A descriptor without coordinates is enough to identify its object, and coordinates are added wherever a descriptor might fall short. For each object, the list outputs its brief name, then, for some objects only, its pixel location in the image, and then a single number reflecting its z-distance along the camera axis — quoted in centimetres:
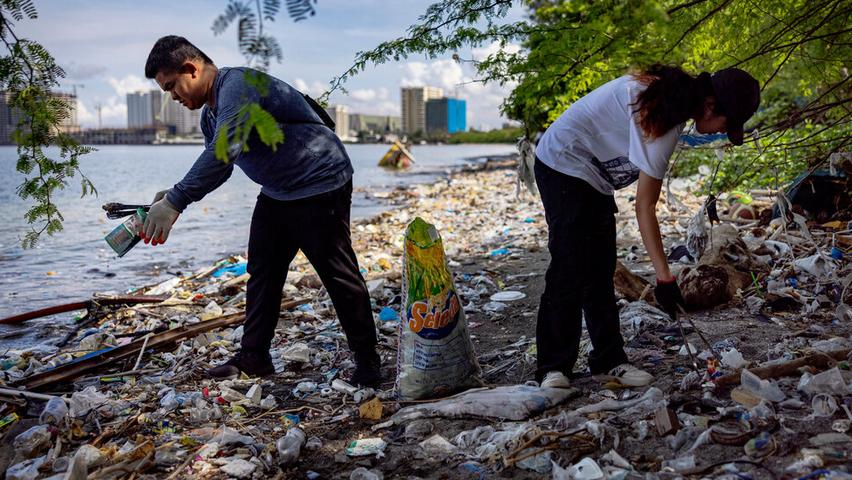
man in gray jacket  296
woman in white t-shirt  244
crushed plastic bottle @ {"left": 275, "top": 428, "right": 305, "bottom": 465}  258
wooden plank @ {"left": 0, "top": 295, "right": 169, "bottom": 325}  529
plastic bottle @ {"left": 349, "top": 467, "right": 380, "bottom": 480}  240
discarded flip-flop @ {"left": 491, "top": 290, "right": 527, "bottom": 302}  507
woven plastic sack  306
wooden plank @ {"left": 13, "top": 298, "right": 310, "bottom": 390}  343
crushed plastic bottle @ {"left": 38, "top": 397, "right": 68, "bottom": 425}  295
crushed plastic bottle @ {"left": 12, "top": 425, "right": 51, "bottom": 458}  266
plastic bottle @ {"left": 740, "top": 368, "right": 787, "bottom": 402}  248
